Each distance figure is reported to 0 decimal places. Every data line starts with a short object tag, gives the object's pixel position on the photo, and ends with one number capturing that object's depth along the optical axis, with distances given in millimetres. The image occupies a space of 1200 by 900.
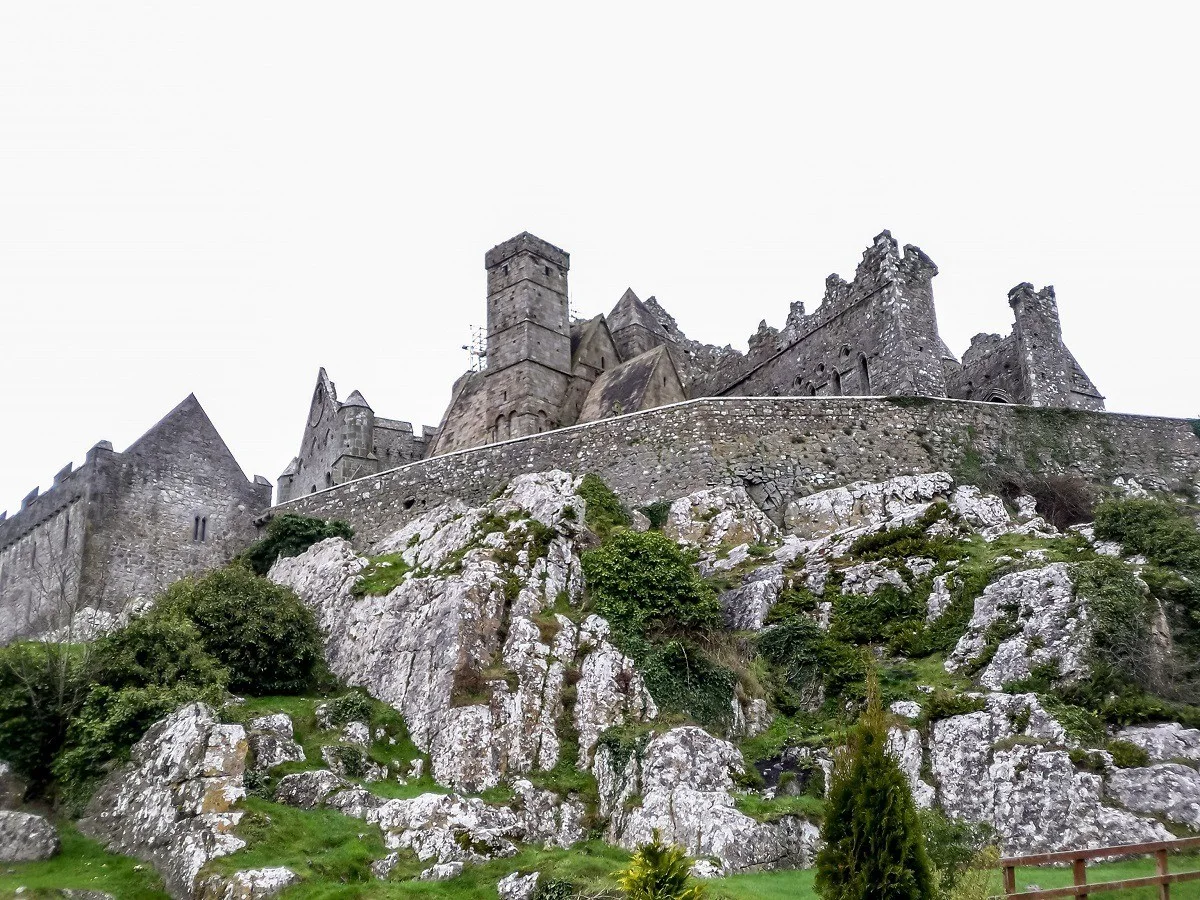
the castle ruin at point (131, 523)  37594
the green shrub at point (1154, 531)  24578
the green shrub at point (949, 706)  21964
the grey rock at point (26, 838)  21328
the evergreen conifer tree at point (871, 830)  14773
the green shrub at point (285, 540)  35375
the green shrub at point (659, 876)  15125
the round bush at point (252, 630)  27047
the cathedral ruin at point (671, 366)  38188
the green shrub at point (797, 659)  25047
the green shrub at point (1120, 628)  21875
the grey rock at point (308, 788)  22297
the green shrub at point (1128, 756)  19734
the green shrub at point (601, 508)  31125
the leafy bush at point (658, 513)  32812
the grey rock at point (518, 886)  18891
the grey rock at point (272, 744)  23219
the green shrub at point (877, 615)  25734
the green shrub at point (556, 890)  18391
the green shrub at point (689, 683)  24438
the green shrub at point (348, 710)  25031
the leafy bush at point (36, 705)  23891
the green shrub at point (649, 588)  26672
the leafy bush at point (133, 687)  23344
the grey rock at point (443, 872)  19781
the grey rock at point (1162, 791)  18797
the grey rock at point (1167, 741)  19859
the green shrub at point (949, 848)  16438
